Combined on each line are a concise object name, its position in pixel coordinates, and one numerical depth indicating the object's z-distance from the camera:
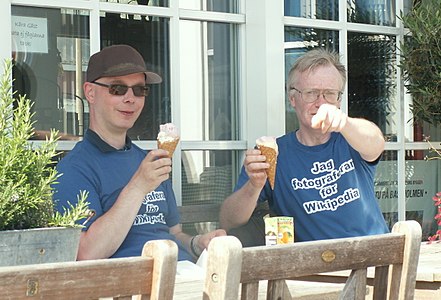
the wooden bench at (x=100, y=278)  2.52
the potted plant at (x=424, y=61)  7.54
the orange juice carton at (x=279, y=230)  5.42
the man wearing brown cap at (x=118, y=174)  5.21
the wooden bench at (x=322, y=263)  2.93
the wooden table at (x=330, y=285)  4.01
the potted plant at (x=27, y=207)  3.35
